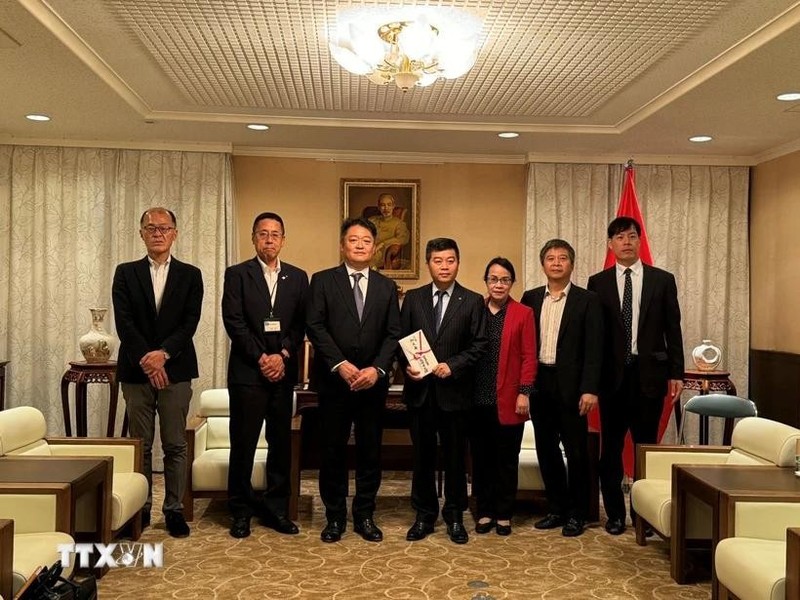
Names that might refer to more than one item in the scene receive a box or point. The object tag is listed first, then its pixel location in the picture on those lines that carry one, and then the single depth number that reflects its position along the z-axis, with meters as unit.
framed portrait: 6.79
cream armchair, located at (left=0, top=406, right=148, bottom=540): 3.68
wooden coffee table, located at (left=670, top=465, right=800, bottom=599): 3.17
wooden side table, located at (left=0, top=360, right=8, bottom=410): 5.93
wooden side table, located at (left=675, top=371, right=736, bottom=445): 5.84
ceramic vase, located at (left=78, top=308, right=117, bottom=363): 5.76
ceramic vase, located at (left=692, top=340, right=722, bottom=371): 5.96
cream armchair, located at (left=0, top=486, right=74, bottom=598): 3.00
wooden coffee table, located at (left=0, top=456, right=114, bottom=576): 3.07
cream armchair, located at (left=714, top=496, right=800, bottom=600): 2.58
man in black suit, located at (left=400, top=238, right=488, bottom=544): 4.17
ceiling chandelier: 3.57
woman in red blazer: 4.23
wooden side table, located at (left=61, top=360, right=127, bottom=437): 5.68
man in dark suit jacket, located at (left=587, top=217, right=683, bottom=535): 4.40
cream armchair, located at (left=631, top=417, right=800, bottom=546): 3.66
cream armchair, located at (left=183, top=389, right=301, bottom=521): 4.45
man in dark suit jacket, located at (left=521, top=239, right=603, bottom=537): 4.26
